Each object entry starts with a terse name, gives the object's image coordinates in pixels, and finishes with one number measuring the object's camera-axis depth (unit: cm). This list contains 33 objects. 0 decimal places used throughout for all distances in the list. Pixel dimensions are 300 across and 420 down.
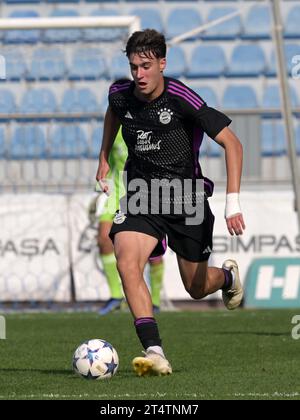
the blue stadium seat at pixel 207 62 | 1683
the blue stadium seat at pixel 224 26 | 1727
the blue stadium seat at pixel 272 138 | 1391
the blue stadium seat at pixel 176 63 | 1670
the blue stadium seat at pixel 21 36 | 1470
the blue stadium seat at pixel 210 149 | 1394
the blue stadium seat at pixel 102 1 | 1750
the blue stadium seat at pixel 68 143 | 1372
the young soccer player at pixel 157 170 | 648
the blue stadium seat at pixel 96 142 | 1391
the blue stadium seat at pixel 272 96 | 1670
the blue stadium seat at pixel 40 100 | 1502
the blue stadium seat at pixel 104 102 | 1521
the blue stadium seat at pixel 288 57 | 1598
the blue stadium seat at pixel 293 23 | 1729
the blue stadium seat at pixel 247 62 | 1689
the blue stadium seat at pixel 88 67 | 1489
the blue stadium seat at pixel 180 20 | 1747
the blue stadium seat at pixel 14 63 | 1446
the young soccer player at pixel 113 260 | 1207
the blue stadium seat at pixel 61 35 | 1452
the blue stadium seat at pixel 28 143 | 1375
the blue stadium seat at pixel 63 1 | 1767
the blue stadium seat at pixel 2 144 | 1387
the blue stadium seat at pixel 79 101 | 1471
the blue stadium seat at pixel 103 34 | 1450
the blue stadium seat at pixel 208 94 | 1617
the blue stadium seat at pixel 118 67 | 1509
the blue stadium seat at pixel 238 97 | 1662
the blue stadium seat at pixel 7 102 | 1417
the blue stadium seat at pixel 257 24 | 1736
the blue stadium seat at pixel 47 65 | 1455
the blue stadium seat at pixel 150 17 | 1734
